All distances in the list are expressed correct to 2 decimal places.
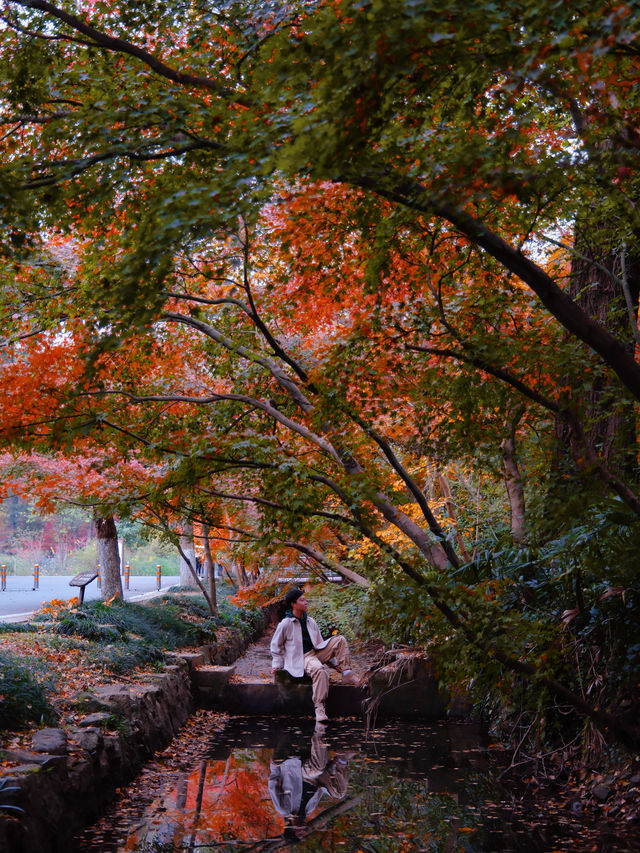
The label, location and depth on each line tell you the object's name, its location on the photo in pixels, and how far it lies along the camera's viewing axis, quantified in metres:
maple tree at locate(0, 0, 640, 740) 3.00
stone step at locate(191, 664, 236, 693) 10.12
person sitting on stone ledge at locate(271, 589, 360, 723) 9.76
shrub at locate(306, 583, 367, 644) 12.45
